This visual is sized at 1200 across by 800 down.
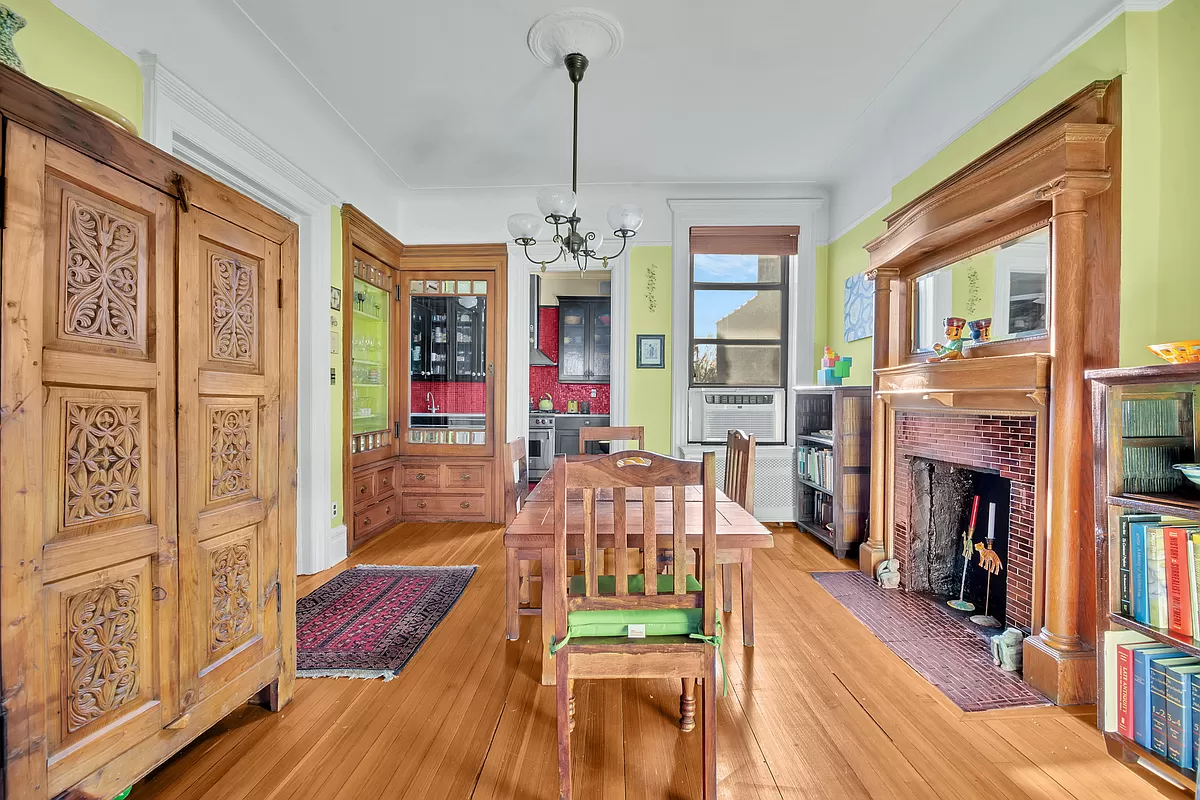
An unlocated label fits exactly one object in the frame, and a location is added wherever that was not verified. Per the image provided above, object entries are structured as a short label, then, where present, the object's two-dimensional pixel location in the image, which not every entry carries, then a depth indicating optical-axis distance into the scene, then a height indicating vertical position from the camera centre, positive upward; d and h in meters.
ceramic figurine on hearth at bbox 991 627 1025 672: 2.21 -1.06
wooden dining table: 1.89 -0.50
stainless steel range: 6.97 -0.59
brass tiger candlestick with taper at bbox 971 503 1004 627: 2.64 -0.83
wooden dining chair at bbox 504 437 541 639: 2.33 -0.70
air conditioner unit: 4.73 -0.14
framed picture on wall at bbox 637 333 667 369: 4.68 +0.42
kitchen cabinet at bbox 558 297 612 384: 7.54 +0.84
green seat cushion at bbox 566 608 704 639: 1.54 -0.66
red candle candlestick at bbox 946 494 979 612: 2.85 -0.87
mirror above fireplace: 2.24 +0.51
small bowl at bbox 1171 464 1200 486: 1.49 -0.21
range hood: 7.25 +0.96
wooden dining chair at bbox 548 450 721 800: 1.46 -0.63
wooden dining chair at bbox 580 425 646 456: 3.27 -0.23
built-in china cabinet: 4.65 +0.16
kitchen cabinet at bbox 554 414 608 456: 7.12 -0.44
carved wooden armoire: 1.16 -0.15
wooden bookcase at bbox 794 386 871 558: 3.77 -0.50
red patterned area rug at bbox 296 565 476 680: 2.28 -1.15
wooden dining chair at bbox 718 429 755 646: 2.33 -0.49
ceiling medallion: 2.51 +1.82
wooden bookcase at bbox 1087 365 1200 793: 1.63 -0.19
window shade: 4.66 +1.42
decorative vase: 1.27 +0.89
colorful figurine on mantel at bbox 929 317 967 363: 2.69 +0.31
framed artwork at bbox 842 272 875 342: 3.88 +0.69
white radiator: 4.57 -0.74
